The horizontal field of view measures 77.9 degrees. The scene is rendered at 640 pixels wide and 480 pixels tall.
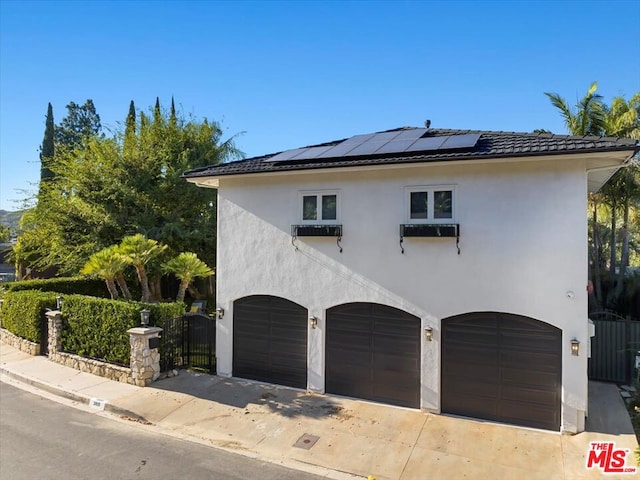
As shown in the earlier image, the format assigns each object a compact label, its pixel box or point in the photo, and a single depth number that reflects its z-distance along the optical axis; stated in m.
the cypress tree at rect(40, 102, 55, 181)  38.62
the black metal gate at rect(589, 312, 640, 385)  10.34
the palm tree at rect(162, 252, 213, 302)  12.23
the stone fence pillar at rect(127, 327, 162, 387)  10.25
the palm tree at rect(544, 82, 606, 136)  15.18
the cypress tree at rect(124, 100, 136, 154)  18.17
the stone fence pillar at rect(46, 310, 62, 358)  12.33
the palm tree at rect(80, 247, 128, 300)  11.16
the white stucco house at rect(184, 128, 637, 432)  7.76
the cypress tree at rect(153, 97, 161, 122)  19.19
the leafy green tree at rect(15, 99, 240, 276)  17.33
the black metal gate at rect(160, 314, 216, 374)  11.30
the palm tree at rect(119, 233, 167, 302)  11.67
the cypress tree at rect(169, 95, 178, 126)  19.33
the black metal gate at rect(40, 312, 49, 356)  13.00
